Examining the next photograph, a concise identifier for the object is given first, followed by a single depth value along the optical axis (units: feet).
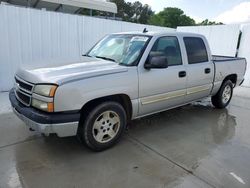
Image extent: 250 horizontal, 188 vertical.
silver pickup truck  9.12
